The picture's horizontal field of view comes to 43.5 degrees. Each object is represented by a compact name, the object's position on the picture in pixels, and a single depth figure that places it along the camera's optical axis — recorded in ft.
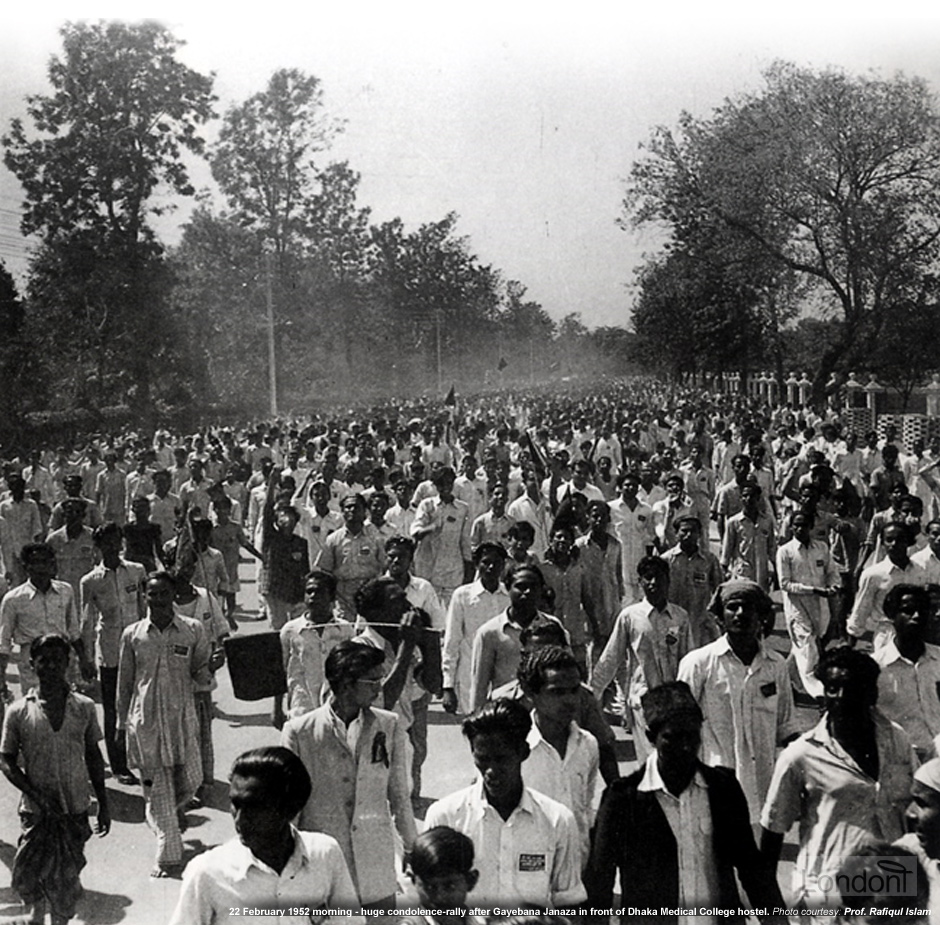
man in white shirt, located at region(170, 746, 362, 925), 9.80
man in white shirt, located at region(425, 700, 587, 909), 10.77
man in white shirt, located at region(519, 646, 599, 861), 12.80
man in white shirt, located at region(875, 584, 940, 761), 16.02
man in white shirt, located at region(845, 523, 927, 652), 22.93
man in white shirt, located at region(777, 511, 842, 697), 26.25
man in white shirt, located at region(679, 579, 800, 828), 16.11
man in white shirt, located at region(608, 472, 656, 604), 34.32
